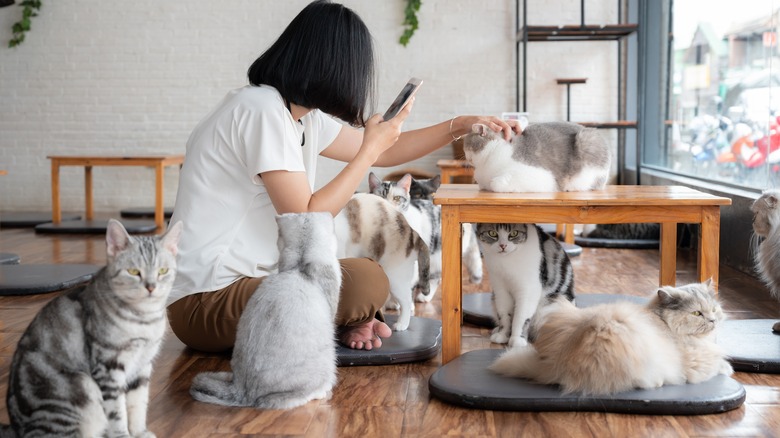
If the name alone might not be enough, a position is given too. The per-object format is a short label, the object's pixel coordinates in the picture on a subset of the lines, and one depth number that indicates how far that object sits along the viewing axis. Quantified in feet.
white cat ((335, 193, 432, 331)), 9.34
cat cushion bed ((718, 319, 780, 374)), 7.94
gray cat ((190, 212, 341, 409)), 6.64
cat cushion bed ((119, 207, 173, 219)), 23.73
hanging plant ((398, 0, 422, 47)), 23.93
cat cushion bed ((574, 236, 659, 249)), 17.09
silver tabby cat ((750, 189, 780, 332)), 8.92
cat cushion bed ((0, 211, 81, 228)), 21.71
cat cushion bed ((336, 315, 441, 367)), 8.21
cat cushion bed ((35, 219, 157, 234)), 19.76
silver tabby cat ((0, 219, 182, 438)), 5.53
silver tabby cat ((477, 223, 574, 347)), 8.71
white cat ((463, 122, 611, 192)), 8.59
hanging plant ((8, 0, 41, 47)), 24.51
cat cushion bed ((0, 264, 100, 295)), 12.07
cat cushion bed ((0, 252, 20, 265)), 14.68
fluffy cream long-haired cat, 6.68
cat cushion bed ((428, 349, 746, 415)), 6.61
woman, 7.34
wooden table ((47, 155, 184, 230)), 21.08
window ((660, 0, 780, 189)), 13.71
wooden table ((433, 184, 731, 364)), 7.75
